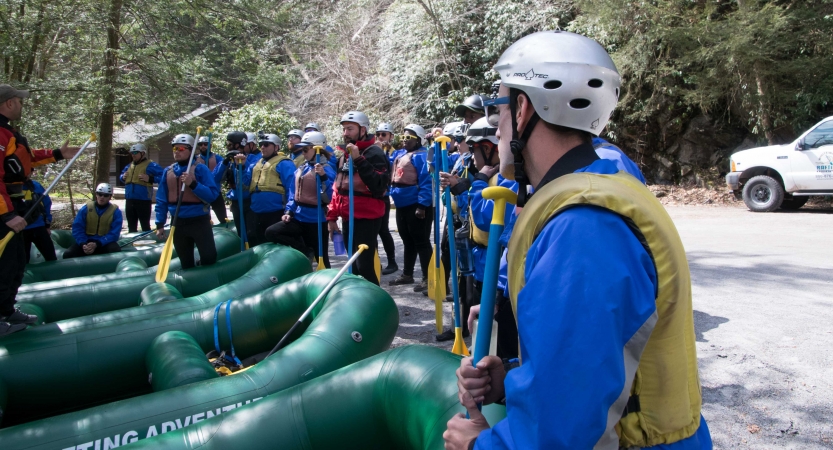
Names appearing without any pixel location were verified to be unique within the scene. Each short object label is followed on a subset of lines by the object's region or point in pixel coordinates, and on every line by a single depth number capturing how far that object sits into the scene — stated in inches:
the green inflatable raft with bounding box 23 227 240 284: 302.4
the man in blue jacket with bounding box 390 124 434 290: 295.9
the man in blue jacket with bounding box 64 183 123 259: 349.7
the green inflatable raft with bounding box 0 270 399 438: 128.9
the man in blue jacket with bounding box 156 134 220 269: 272.9
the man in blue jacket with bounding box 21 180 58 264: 305.1
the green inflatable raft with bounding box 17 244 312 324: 234.8
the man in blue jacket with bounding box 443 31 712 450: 40.4
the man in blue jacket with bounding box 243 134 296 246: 323.3
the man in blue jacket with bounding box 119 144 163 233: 446.9
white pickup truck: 480.4
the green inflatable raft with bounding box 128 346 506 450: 103.3
